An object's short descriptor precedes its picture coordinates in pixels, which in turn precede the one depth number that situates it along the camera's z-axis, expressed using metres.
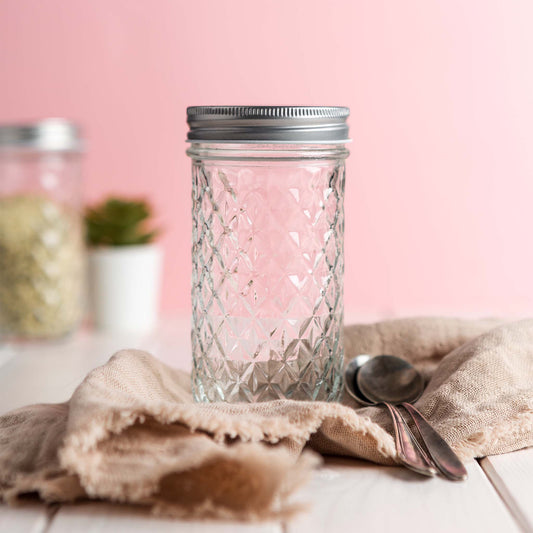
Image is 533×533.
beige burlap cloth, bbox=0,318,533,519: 0.54
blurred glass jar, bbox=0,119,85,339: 1.29
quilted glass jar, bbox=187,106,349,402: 0.69
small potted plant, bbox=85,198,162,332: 1.41
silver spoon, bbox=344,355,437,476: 0.61
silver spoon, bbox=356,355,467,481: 0.79
